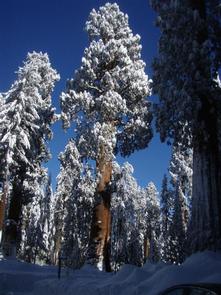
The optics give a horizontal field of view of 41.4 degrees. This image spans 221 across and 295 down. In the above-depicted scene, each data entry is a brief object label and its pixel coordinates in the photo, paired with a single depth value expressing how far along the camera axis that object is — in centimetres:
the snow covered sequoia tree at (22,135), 1864
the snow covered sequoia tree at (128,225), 3097
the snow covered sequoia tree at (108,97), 1500
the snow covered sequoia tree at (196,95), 947
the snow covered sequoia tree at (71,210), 2653
